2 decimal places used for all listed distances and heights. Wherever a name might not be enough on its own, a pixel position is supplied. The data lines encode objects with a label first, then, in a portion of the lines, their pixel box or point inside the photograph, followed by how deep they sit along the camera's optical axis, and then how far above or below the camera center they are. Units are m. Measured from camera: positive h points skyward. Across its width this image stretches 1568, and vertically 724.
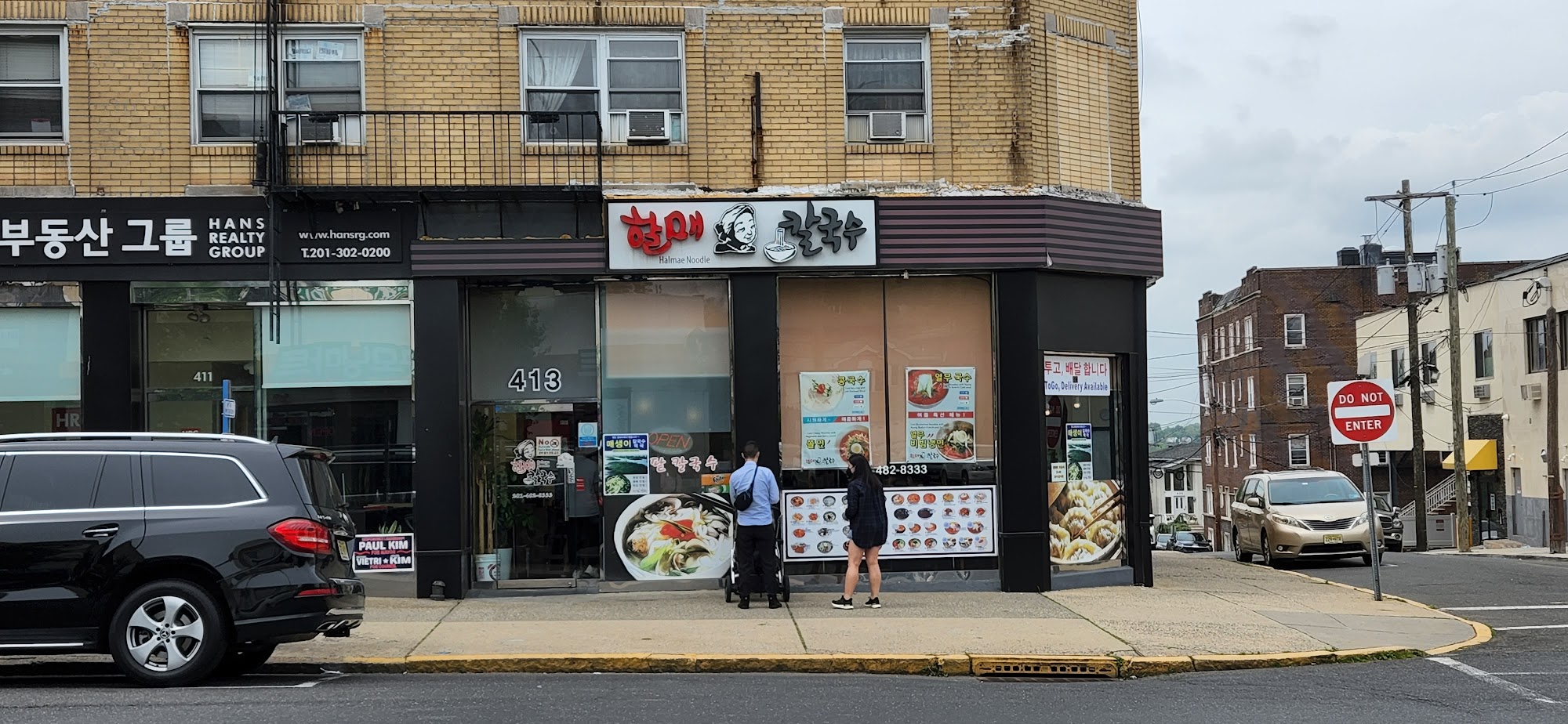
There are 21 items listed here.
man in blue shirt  14.15 -1.04
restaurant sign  15.55 +1.97
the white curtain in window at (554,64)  15.89 +3.90
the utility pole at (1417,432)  37.75 -0.72
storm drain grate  10.99 -1.91
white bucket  15.73 -1.55
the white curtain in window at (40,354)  15.44 +0.84
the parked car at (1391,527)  30.58 -2.72
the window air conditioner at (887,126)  16.12 +3.18
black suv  9.68 -0.80
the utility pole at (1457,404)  35.94 -0.01
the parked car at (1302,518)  22.86 -1.77
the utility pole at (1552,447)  35.94 -1.14
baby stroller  14.30 -1.63
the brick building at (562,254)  15.40 +1.80
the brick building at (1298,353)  61.84 +2.31
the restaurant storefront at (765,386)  15.61 +0.36
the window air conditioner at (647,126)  15.83 +3.19
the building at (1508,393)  38.62 +0.24
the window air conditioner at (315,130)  15.59 +3.18
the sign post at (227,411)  15.30 +0.20
